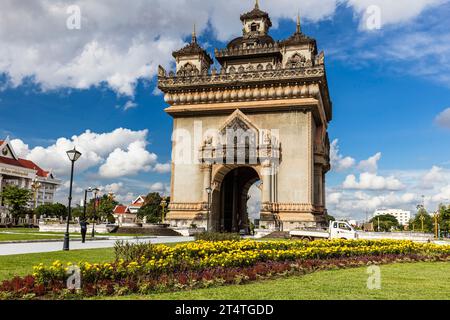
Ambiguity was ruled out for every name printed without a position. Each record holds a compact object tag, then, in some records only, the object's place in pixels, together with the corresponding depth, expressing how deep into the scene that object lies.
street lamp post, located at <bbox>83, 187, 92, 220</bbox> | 32.22
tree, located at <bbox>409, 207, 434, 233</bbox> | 78.56
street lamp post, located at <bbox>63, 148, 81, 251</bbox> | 17.66
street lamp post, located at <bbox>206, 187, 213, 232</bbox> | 34.87
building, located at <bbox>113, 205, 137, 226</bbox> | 113.00
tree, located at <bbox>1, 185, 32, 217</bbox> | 59.75
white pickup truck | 24.61
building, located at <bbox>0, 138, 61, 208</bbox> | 79.62
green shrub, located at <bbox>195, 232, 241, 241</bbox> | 18.00
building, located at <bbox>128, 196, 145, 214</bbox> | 125.56
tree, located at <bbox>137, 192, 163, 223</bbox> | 83.97
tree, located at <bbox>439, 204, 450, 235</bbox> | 63.56
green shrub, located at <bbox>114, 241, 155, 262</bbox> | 10.59
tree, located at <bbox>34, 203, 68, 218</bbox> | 84.19
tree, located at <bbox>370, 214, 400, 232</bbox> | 116.96
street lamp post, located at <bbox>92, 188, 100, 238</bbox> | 35.90
